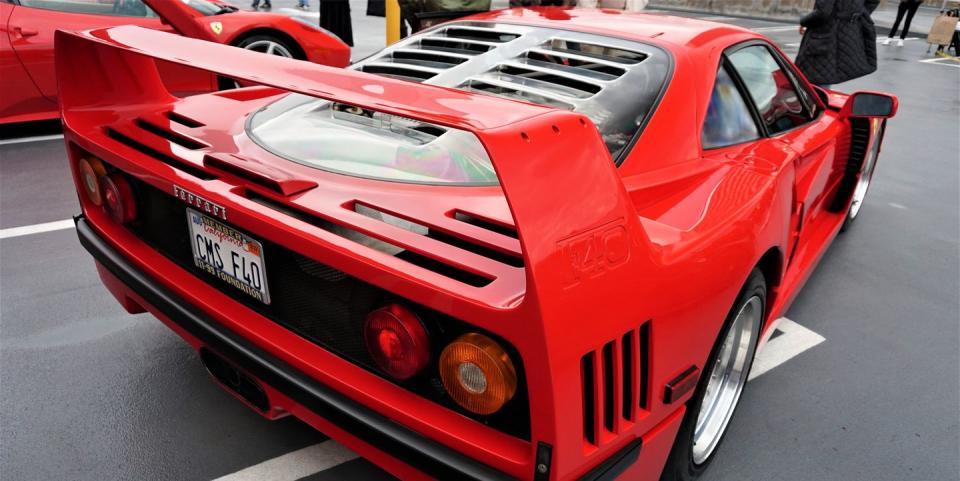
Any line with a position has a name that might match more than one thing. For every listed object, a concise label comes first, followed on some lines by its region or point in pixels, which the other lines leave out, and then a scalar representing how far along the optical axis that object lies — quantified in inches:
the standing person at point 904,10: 554.9
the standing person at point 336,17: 301.7
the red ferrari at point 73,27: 182.5
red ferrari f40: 49.4
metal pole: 286.8
